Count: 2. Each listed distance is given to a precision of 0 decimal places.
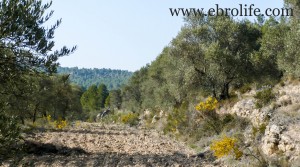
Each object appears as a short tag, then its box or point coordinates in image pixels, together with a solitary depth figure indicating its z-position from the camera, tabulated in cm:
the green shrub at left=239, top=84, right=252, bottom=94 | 2757
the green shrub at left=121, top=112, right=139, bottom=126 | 4931
